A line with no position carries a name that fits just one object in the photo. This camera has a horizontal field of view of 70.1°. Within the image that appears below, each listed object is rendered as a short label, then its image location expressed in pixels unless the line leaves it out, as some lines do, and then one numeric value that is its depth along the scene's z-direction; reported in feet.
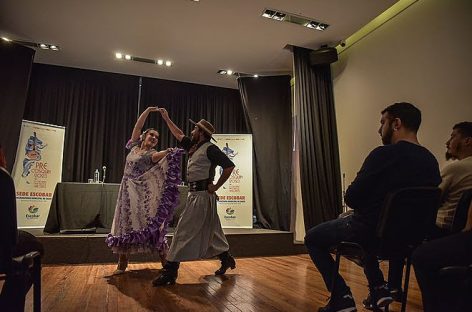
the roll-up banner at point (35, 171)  15.43
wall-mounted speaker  15.97
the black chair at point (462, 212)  5.40
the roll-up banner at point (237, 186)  18.08
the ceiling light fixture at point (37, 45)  16.16
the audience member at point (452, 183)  6.30
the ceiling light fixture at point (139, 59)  17.64
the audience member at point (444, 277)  4.11
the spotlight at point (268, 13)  13.48
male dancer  8.98
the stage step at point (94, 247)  12.33
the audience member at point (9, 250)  3.38
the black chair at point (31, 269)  3.64
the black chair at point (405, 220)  4.83
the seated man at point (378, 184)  5.32
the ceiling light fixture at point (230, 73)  19.72
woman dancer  9.98
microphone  18.40
